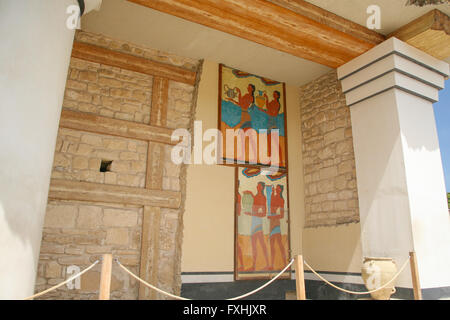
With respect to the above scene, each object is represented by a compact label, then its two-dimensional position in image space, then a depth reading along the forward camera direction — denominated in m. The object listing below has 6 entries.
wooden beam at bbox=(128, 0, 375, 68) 4.73
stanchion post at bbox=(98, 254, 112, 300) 2.43
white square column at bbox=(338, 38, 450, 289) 5.10
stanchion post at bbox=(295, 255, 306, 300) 3.22
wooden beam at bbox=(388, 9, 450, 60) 5.22
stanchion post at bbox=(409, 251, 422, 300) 4.55
